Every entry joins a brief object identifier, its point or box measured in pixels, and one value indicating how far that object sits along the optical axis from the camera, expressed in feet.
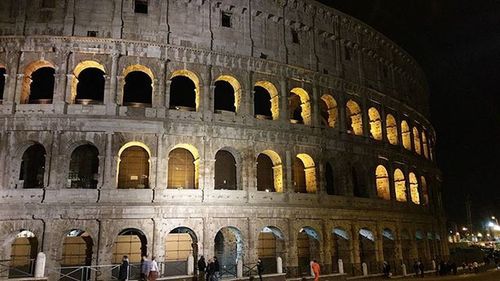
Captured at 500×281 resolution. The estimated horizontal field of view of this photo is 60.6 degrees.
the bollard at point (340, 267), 76.74
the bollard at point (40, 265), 59.06
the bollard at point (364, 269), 83.52
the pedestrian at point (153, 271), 55.31
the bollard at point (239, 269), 67.26
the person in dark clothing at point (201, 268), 65.18
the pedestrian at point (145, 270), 56.54
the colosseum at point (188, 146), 68.80
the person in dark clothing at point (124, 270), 57.52
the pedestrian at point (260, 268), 65.38
